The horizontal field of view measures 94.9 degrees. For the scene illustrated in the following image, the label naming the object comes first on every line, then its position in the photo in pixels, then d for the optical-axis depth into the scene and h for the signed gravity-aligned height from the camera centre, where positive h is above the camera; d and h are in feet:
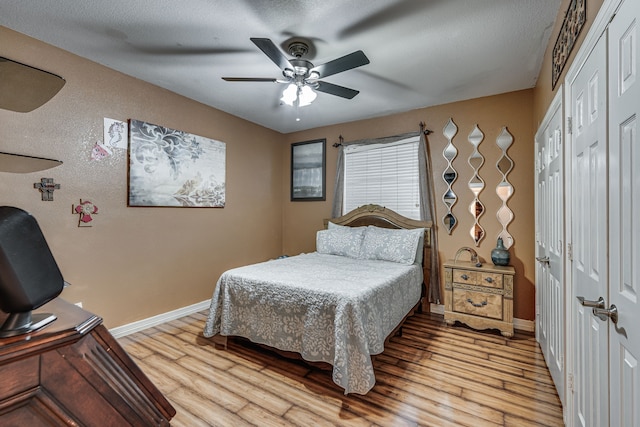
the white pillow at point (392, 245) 11.13 -1.12
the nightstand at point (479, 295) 9.79 -2.76
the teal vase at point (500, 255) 10.41 -1.38
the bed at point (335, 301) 6.68 -2.31
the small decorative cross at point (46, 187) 7.99 +0.79
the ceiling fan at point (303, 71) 6.73 +3.66
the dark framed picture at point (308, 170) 15.37 +2.48
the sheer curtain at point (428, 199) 12.01 +0.72
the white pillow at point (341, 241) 12.37 -1.09
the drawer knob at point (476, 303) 10.12 -3.03
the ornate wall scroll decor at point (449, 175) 11.91 +1.67
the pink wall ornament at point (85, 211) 8.73 +0.15
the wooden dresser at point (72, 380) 1.55 -0.97
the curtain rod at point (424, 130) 12.42 +3.68
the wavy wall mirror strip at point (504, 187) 10.85 +1.10
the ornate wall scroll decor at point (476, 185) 11.39 +1.22
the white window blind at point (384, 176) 12.92 +1.86
